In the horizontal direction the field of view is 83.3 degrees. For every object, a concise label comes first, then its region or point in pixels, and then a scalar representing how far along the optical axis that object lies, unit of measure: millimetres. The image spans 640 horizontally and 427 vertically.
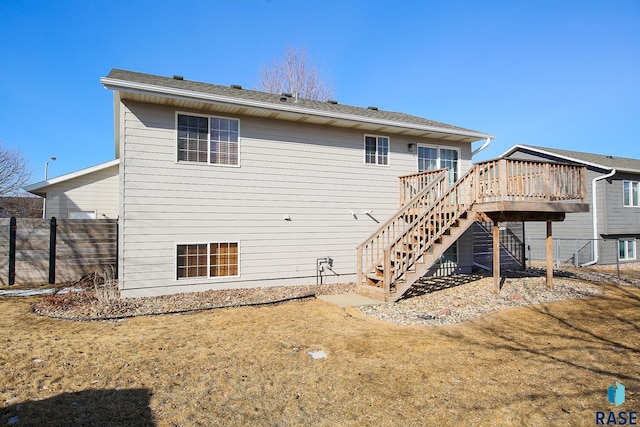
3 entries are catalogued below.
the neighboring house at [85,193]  12523
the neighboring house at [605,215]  16078
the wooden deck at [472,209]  8047
